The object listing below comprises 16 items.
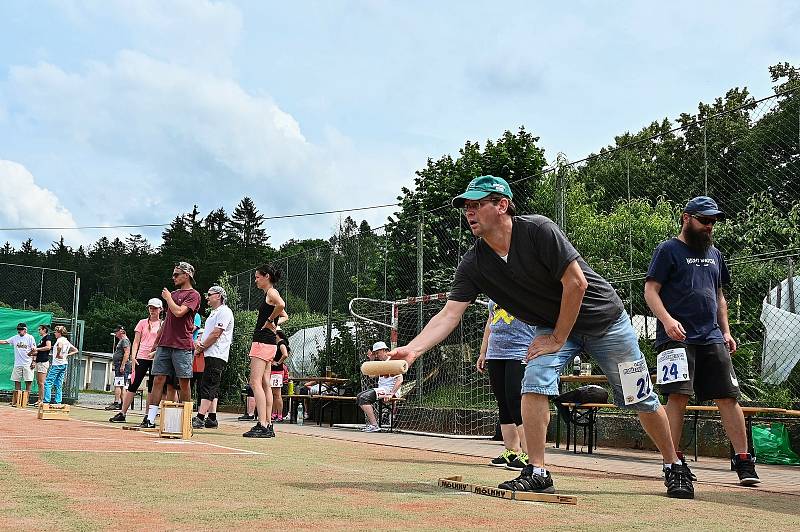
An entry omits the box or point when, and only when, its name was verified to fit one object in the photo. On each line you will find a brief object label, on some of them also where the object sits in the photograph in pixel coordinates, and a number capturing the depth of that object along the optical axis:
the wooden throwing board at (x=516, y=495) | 4.64
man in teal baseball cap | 4.81
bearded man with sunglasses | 6.29
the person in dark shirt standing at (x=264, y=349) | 9.92
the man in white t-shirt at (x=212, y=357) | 12.02
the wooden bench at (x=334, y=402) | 14.59
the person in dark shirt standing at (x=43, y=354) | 19.19
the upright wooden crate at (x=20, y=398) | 18.28
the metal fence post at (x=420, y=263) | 14.64
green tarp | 22.17
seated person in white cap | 14.30
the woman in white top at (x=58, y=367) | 18.70
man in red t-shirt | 10.43
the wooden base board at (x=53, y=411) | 12.41
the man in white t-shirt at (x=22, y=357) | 21.16
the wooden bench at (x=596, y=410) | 8.30
